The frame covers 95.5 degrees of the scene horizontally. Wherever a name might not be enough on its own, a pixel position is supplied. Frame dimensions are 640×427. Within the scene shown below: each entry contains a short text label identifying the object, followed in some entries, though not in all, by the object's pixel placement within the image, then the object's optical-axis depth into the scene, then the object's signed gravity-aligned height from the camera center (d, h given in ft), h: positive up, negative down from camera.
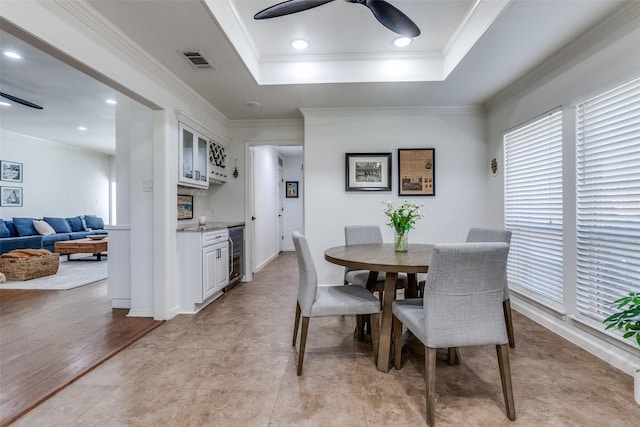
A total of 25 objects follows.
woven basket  13.78 -2.76
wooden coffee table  17.98 -2.28
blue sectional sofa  17.23 -1.53
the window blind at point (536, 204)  8.50 +0.18
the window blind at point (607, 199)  6.32 +0.26
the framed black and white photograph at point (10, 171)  19.32 +2.67
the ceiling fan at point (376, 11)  5.69 +4.00
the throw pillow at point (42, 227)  19.36 -1.13
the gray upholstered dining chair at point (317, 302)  6.40 -2.08
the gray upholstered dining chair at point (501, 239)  7.40 -0.78
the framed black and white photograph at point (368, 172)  12.69 +1.67
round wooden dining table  5.92 -1.14
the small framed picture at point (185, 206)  11.69 +0.17
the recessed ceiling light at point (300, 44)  9.17 +5.34
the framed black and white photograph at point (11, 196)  19.33 +0.96
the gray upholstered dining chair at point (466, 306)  4.81 -1.65
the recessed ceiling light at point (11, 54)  9.37 +5.12
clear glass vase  7.94 -0.91
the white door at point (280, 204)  23.93 +0.47
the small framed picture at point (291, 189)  25.70 +1.86
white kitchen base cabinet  10.03 -2.04
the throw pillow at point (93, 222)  24.13 -0.99
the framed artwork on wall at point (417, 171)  12.60 +1.69
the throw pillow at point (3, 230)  17.38 -1.19
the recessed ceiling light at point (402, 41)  9.04 +5.33
